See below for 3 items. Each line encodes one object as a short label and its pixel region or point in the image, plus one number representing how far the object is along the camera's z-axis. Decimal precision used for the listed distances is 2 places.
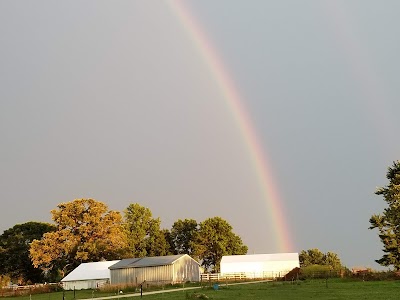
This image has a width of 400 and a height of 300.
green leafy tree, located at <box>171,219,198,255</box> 126.19
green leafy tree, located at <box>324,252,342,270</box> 152.79
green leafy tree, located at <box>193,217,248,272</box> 121.25
